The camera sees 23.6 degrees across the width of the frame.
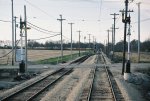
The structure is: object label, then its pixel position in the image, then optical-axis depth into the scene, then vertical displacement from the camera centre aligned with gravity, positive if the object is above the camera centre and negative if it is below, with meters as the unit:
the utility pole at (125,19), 34.18 +2.85
